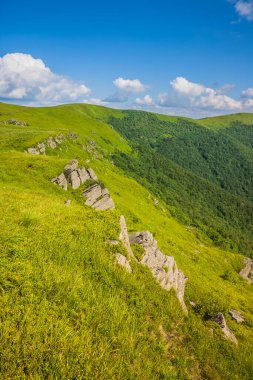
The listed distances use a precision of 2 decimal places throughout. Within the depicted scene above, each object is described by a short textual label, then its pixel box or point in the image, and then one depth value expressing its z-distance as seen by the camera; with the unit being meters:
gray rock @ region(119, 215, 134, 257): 13.76
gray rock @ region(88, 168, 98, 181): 38.72
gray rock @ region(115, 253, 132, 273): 12.02
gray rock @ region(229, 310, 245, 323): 19.62
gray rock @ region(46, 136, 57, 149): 58.67
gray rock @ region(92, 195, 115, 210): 32.54
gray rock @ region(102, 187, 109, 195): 35.00
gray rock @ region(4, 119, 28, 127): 89.25
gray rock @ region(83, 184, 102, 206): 33.12
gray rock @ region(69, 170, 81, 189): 33.97
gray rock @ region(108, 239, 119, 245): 12.82
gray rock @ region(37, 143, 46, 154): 53.03
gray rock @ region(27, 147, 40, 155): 49.39
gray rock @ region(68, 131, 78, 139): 83.04
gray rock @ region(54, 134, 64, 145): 64.47
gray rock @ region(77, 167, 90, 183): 36.23
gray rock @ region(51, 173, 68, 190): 31.83
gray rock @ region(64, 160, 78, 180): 34.03
